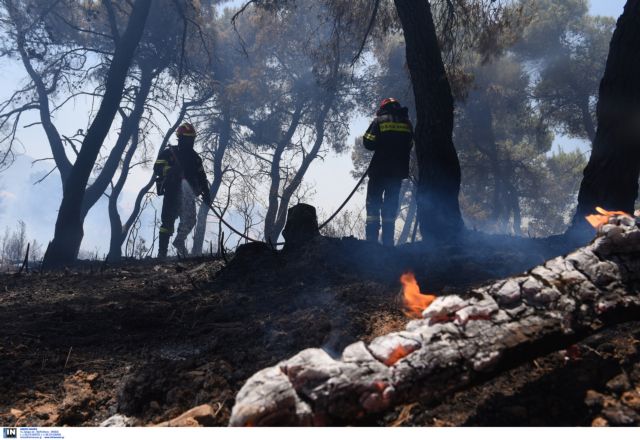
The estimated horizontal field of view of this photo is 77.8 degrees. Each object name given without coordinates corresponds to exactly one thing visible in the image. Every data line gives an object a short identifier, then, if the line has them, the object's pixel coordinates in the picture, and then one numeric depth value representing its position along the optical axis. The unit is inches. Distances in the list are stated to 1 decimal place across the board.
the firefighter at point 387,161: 208.2
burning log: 53.4
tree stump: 169.9
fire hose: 181.7
